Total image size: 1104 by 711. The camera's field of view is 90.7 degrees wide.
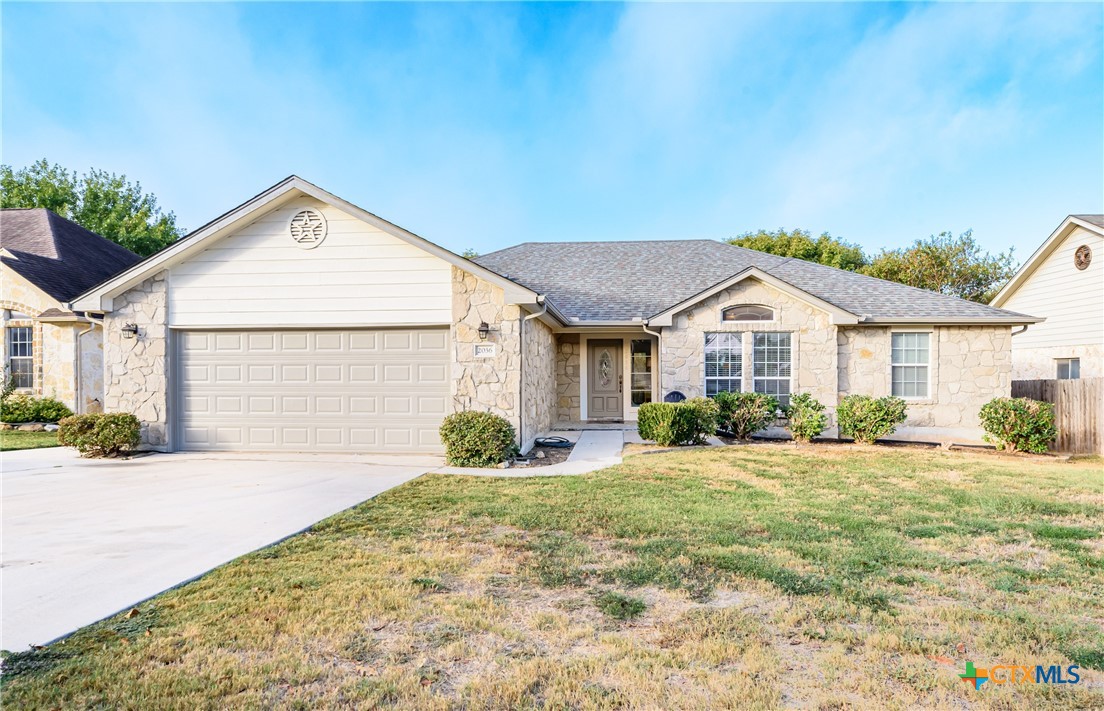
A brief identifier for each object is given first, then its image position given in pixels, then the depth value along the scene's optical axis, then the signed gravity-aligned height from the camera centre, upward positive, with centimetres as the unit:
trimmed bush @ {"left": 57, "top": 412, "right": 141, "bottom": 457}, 945 -135
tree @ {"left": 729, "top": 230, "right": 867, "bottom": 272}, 3209 +634
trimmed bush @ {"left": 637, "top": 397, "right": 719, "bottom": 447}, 1082 -136
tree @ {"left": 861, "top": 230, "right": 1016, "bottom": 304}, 2700 +434
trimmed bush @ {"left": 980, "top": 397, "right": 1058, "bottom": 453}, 1028 -136
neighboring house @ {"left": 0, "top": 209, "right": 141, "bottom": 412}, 1420 +45
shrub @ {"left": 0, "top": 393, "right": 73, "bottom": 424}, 1389 -136
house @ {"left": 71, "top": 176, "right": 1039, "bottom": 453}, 952 +38
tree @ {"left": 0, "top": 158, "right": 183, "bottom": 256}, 2823 +830
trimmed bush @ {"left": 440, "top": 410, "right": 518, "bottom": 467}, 892 -139
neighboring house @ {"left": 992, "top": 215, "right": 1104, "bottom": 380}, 1466 +146
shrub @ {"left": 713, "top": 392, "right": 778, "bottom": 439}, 1159 -124
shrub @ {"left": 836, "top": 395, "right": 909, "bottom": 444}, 1123 -131
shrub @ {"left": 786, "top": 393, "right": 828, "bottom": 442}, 1130 -135
